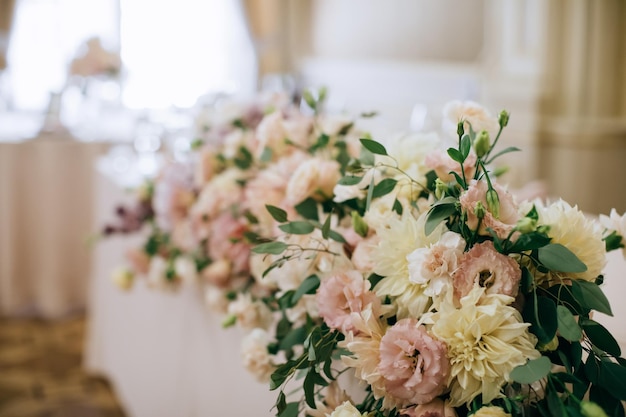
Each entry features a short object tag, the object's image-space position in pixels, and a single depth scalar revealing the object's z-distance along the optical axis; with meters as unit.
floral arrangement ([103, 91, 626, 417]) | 0.75
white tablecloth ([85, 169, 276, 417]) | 1.65
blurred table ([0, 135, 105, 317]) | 4.23
